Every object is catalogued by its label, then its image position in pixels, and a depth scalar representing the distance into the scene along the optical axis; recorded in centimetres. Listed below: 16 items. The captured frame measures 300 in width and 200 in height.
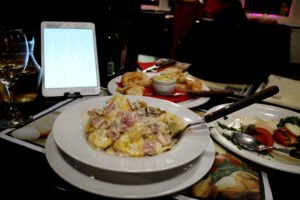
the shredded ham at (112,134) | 68
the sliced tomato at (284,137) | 84
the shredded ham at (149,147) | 64
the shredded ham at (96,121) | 72
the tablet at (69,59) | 111
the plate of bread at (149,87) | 114
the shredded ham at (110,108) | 77
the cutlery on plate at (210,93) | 113
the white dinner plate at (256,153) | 68
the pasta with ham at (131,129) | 65
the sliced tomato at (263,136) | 83
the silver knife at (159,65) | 163
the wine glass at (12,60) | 82
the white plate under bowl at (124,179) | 52
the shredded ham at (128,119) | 73
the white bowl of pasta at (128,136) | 56
